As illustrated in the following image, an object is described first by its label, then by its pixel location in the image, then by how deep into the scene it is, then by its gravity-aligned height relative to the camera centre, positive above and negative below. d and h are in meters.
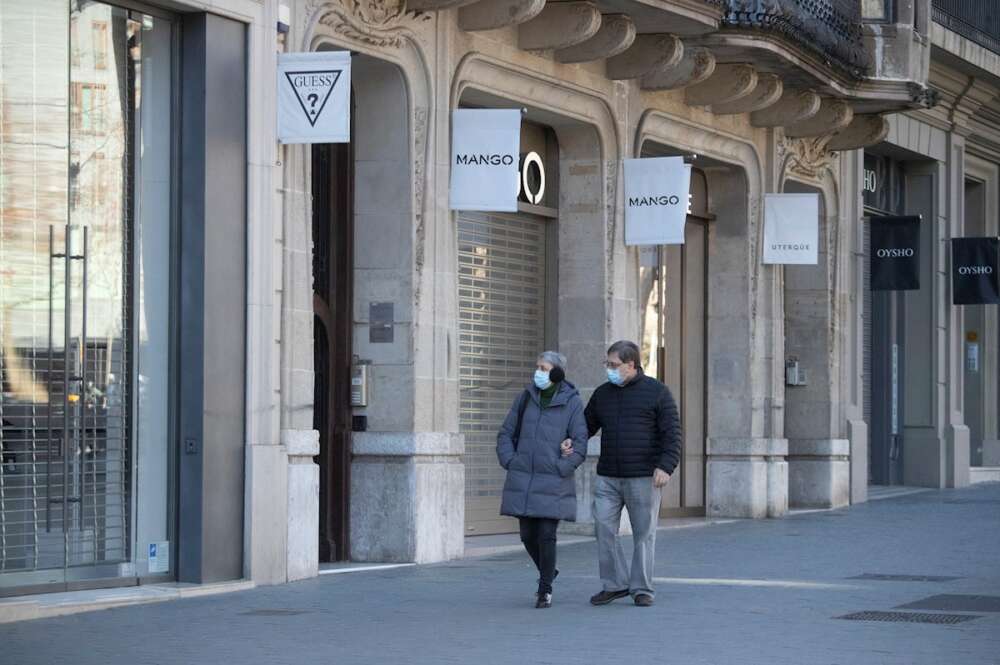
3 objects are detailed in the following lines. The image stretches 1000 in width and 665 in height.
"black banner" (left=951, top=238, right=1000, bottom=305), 31.11 +1.76
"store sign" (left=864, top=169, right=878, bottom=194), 29.55 +3.06
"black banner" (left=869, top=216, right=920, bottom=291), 28.95 +1.89
